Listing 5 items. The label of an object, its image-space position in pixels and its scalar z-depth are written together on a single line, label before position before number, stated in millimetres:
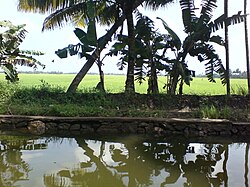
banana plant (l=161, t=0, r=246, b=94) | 7199
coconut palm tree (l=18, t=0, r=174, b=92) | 7677
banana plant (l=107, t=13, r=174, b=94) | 7677
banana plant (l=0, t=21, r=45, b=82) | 8036
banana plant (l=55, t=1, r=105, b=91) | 7484
